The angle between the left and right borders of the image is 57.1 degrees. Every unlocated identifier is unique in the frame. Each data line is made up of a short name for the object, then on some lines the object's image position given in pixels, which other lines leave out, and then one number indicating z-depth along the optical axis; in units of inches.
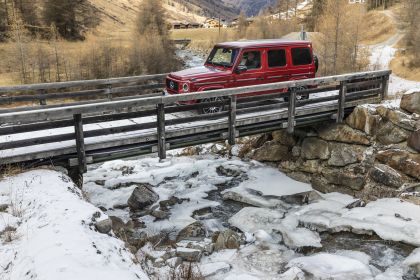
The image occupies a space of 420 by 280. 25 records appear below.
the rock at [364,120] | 479.8
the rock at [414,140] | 440.6
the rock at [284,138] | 563.7
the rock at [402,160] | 431.8
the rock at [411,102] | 458.3
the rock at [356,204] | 424.3
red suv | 430.9
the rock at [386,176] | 437.7
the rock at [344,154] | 479.8
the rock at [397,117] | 455.4
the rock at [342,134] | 483.8
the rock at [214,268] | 302.7
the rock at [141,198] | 441.1
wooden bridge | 311.7
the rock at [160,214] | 418.8
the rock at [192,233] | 372.5
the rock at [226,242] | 346.0
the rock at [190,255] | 320.6
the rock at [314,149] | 510.8
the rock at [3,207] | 232.9
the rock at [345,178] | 464.2
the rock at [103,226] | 219.9
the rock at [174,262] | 304.6
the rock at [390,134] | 457.4
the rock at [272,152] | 569.0
